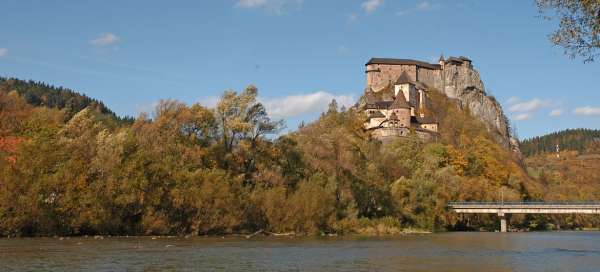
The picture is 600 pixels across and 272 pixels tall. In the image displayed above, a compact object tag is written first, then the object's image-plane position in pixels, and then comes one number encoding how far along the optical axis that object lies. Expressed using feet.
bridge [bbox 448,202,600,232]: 241.76
